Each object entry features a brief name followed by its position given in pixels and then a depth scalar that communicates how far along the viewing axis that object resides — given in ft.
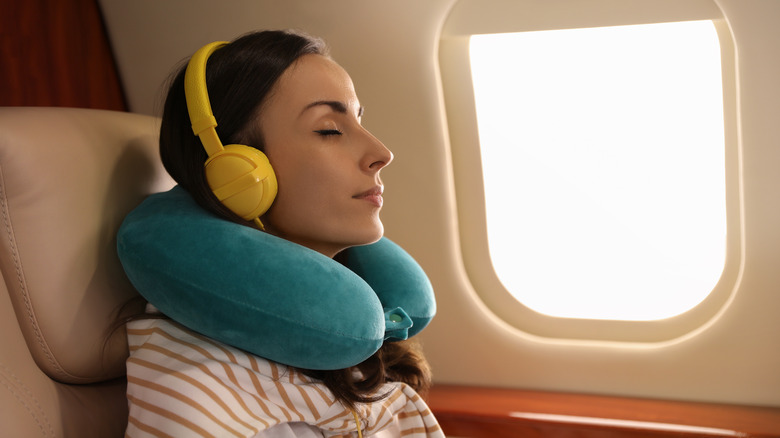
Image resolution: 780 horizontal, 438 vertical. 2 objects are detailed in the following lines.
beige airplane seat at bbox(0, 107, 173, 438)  3.34
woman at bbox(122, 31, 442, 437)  3.61
